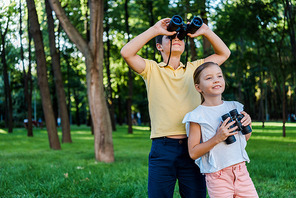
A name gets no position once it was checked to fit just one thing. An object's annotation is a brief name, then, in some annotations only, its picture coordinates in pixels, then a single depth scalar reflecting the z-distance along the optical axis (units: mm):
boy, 2668
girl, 2377
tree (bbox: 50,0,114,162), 8352
